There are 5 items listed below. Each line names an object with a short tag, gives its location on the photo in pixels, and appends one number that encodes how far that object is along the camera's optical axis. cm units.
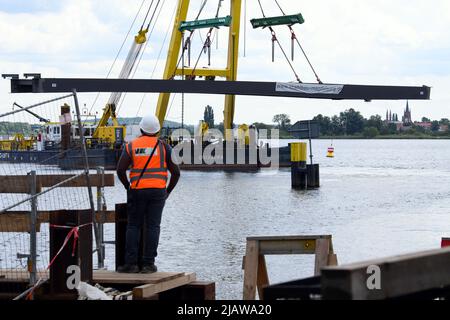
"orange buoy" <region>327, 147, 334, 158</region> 10142
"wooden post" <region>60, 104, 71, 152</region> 1228
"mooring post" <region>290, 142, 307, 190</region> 4578
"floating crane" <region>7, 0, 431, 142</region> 5231
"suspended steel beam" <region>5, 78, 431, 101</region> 5328
